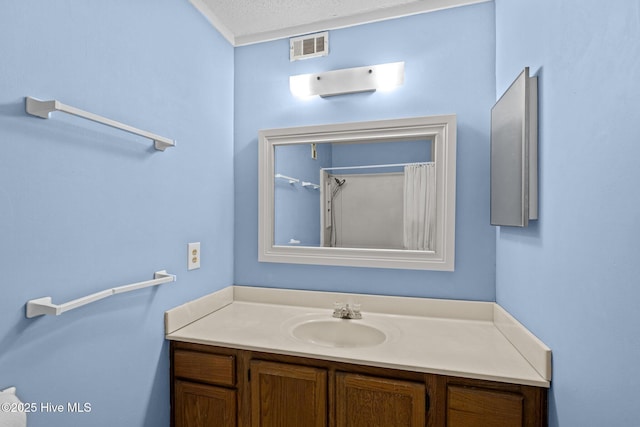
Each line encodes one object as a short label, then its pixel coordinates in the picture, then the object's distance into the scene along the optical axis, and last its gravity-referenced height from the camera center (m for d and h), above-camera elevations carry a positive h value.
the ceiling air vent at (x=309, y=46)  1.69 +0.90
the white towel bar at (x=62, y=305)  0.84 -0.26
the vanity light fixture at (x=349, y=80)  1.56 +0.67
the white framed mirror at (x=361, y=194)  1.52 +0.09
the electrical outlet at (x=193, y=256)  1.46 -0.22
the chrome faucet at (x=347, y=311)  1.54 -0.50
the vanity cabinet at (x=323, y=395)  1.01 -0.67
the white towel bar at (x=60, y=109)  0.83 +0.28
